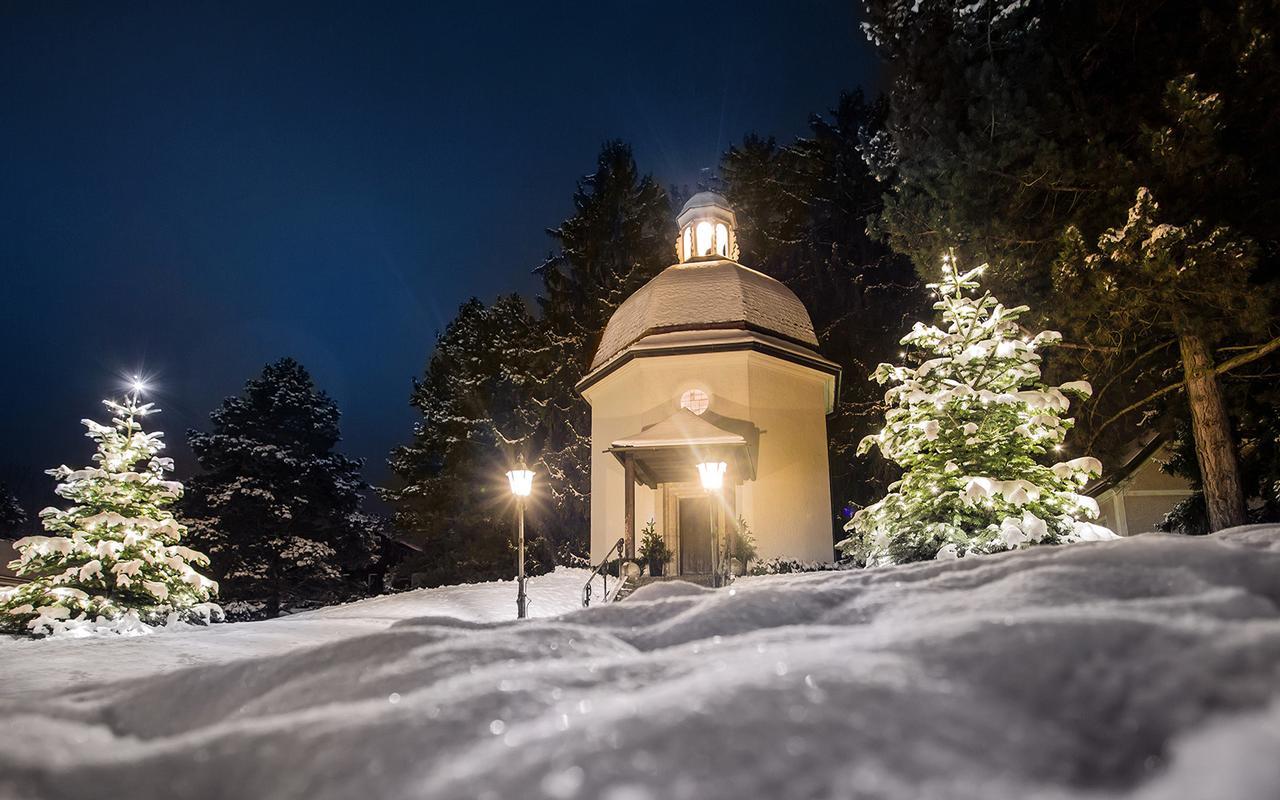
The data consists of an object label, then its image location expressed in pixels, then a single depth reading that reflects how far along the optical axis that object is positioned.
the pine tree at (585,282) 28.06
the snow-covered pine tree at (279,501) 24.30
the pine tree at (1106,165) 9.28
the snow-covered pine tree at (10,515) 44.31
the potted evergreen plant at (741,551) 15.19
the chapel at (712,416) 16.41
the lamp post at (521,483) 12.82
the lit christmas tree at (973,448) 8.02
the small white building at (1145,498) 17.19
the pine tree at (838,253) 24.86
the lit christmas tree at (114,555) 10.21
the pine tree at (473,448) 29.28
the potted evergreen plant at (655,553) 15.16
